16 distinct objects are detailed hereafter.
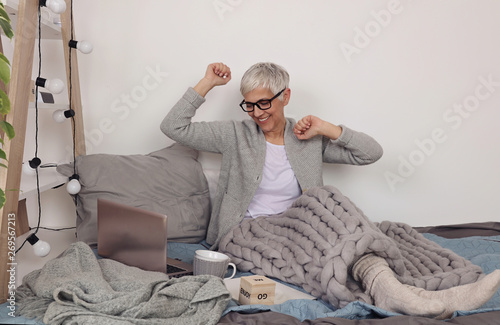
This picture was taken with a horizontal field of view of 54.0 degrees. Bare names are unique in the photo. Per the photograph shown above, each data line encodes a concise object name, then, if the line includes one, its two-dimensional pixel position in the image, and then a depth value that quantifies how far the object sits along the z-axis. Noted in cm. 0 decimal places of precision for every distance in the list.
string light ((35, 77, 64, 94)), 175
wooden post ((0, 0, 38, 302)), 144
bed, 196
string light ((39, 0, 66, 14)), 168
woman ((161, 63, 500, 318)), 204
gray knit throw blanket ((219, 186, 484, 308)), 145
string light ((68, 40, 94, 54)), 201
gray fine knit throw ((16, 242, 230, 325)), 121
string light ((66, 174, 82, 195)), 197
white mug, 149
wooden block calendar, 137
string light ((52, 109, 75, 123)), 207
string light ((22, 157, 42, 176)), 176
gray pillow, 203
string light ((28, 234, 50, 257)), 165
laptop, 149
